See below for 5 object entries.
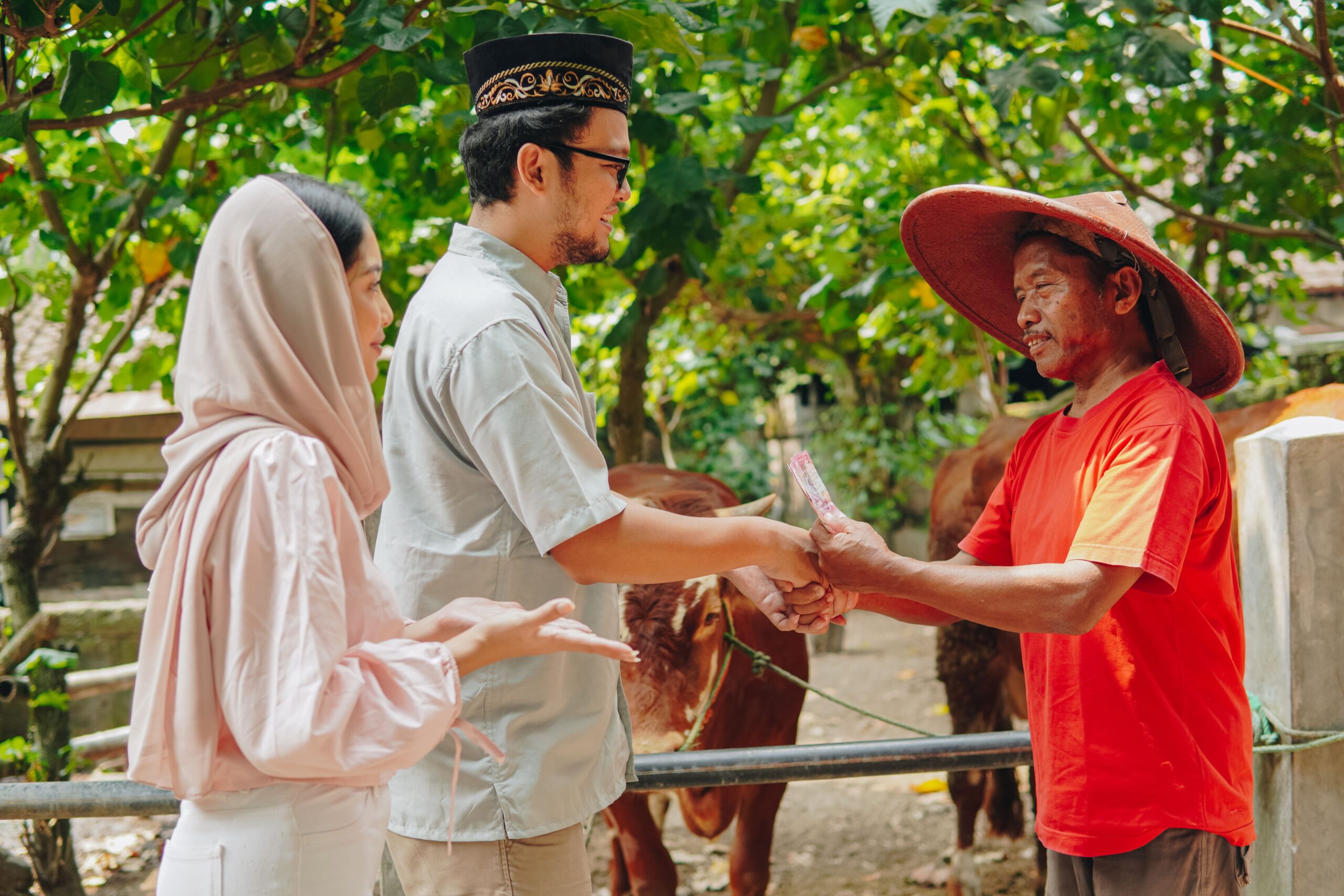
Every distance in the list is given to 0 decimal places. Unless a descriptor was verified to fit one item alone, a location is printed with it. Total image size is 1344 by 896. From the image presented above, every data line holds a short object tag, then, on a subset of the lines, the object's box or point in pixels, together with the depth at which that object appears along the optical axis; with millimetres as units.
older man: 1871
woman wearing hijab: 1312
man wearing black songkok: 1694
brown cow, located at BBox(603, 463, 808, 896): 3562
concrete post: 2422
